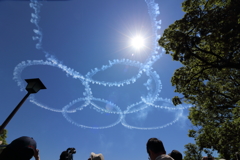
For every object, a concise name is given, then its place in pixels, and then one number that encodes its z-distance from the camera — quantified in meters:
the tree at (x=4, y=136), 20.46
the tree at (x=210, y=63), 8.09
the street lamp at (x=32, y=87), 5.00
